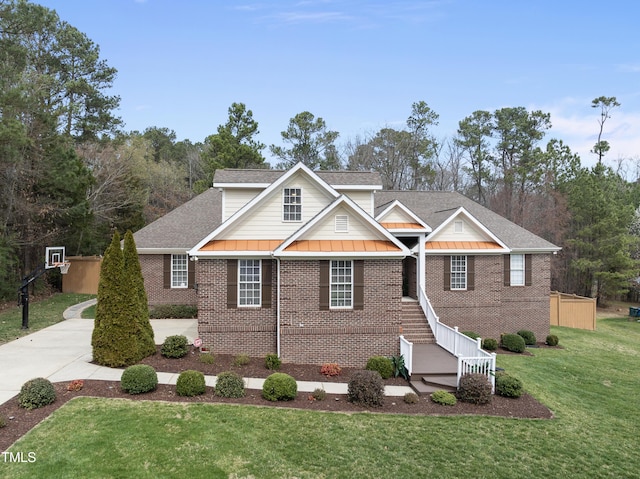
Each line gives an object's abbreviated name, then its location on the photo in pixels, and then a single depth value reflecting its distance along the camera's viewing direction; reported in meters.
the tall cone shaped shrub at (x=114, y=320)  12.00
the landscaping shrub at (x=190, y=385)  10.16
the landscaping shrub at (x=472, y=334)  16.94
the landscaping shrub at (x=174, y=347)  13.00
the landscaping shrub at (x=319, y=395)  10.42
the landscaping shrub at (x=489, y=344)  17.00
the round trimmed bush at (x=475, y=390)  10.68
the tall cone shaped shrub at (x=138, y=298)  12.46
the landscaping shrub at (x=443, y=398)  10.55
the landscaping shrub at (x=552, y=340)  18.92
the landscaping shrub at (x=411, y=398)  10.52
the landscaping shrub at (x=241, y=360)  12.75
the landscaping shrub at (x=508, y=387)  11.21
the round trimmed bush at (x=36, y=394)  9.16
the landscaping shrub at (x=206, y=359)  12.63
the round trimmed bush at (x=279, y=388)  10.21
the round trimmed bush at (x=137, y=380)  10.09
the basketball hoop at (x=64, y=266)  18.19
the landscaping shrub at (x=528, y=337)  18.84
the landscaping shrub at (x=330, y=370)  12.31
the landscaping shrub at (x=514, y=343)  17.28
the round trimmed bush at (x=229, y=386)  10.30
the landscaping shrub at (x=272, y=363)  12.64
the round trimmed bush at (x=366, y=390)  10.21
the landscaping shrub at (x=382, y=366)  12.34
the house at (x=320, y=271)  13.17
